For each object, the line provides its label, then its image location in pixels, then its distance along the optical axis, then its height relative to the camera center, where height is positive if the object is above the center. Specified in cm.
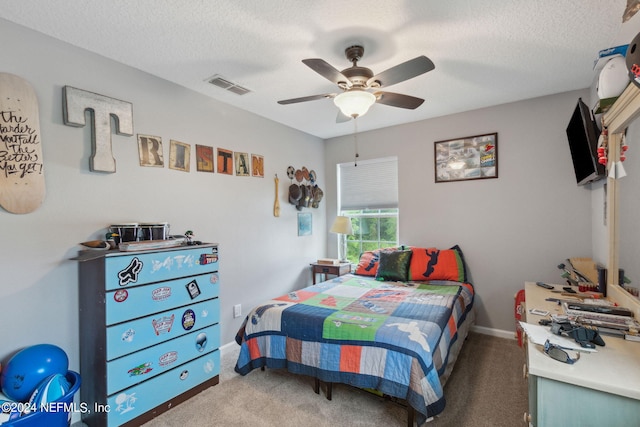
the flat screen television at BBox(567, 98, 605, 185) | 205 +47
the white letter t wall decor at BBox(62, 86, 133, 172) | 198 +68
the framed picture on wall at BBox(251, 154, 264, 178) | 338 +53
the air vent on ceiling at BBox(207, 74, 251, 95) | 252 +113
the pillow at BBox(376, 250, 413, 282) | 338 -64
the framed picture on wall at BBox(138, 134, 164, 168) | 238 +51
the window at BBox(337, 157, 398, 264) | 405 +12
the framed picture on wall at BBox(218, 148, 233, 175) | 302 +52
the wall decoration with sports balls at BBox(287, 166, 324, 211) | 388 +30
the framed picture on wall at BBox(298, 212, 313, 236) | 407 -17
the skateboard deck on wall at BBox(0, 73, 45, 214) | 171 +39
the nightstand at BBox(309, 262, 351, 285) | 387 -75
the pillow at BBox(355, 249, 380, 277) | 365 -66
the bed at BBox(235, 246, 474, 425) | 180 -87
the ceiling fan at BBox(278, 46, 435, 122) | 178 +85
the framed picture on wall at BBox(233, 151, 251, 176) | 320 +52
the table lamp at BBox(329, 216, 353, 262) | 399 -20
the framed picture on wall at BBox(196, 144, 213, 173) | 282 +52
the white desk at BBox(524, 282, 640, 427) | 102 -64
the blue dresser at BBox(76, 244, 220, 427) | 183 -79
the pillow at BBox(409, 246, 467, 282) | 329 -62
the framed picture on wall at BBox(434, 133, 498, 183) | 331 +59
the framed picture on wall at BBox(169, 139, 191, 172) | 261 +51
